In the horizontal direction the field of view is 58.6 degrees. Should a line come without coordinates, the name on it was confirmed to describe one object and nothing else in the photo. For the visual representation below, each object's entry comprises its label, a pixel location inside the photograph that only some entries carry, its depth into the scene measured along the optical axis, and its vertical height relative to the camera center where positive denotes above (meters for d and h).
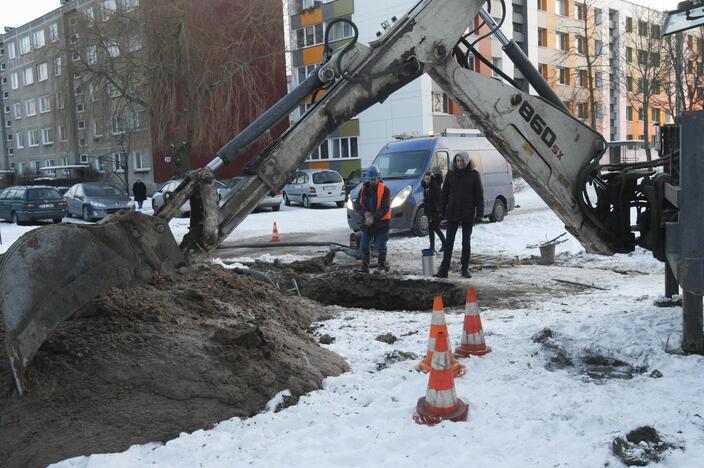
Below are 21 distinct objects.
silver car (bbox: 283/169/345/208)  26.62 -0.28
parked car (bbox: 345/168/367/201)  30.66 +0.03
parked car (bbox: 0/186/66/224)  23.00 -0.36
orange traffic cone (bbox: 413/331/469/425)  4.16 -1.49
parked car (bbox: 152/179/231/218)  20.59 +0.04
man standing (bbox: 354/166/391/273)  10.50 -0.59
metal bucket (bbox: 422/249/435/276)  9.92 -1.35
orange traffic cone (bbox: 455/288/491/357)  5.50 -1.43
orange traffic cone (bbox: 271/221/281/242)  15.03 -1.27
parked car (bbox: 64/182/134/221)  22.91 -0.29
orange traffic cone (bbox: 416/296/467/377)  4.46 -1.10
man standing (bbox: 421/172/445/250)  12.16 -0.53
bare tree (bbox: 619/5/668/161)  30.47 +5.32
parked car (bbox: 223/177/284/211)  25.08 -0.84
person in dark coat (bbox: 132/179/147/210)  28.61 -0.09
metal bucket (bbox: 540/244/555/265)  10.97 -1.46
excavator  4.19 +0.01
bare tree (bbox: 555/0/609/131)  44.56 +8.67
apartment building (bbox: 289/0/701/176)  37.78 +7.94
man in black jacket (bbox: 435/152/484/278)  9.80 -0.47
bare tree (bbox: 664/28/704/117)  25.62 +4.35
